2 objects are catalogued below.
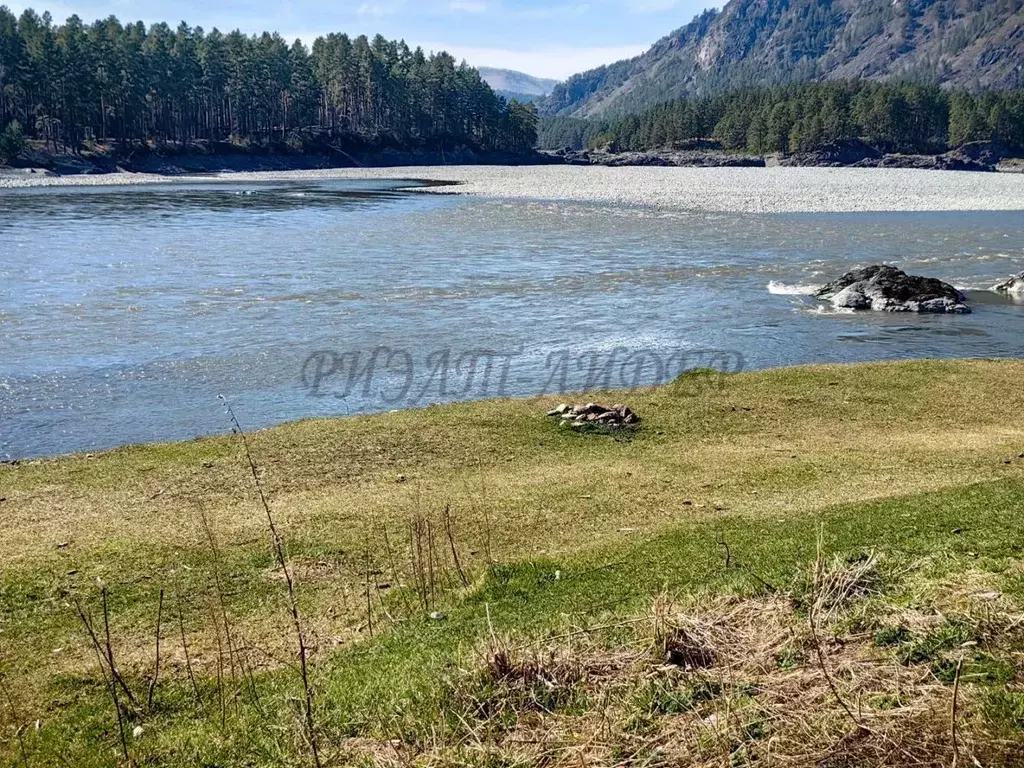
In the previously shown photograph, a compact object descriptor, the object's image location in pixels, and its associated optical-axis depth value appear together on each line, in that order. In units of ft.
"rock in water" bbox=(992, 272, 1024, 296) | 108.37
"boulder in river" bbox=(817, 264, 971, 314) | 98.37
